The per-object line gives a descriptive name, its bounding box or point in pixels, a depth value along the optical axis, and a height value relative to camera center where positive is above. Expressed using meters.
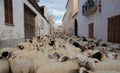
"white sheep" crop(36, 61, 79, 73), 2.18 -0.39
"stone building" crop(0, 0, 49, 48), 5.87 +0.36
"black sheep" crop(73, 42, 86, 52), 3.91 -0.28
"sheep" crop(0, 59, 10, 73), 2.47 -0.42
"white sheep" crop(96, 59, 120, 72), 2.23 -0.37
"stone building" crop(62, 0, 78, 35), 25.61 +3.29
